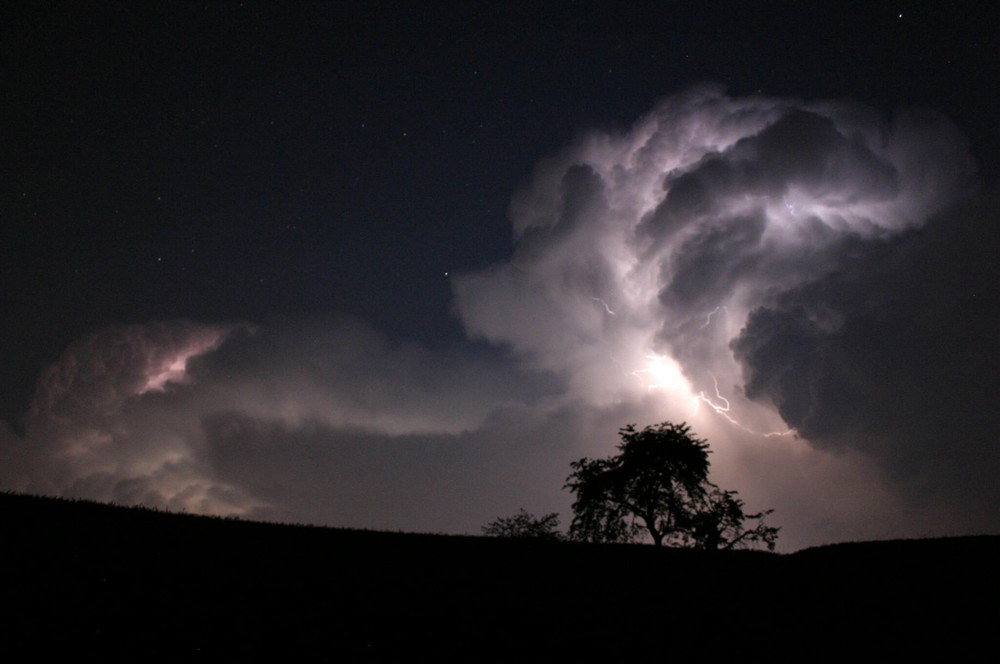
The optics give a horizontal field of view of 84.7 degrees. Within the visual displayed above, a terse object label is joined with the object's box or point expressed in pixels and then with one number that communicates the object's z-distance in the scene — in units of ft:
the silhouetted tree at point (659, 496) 135.54
